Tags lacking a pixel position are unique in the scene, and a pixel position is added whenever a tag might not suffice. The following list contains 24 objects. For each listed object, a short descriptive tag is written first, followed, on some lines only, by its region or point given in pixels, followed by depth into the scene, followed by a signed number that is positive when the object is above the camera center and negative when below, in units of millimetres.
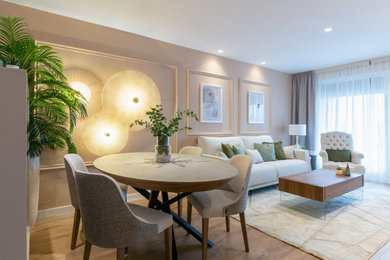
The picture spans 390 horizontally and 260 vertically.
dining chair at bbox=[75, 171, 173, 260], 1229 -497
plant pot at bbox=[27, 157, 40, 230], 2083 -591
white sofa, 3594 -625
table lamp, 5109 -26
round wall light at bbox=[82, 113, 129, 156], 3001 -62
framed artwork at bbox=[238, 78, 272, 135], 4699 +486
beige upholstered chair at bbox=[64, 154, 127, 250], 1772 -398
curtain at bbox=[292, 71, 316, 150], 5430 +647
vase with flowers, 1997 -33
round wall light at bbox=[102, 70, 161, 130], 3133 +518
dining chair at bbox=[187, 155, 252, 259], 1736 -606
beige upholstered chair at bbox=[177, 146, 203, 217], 2801 -279
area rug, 2016 -1079
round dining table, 1345 -308
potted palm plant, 2098 +275
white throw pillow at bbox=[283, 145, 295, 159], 4477 -471
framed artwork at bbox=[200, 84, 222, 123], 4090 +486
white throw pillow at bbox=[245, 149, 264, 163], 3967 -469
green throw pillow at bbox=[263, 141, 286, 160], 4410 -463
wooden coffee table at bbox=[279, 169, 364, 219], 2707 -759
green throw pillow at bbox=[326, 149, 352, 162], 4363 -536
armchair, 4129 -380
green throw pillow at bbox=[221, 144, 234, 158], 3672 -350
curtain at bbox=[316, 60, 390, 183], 4414 +454
